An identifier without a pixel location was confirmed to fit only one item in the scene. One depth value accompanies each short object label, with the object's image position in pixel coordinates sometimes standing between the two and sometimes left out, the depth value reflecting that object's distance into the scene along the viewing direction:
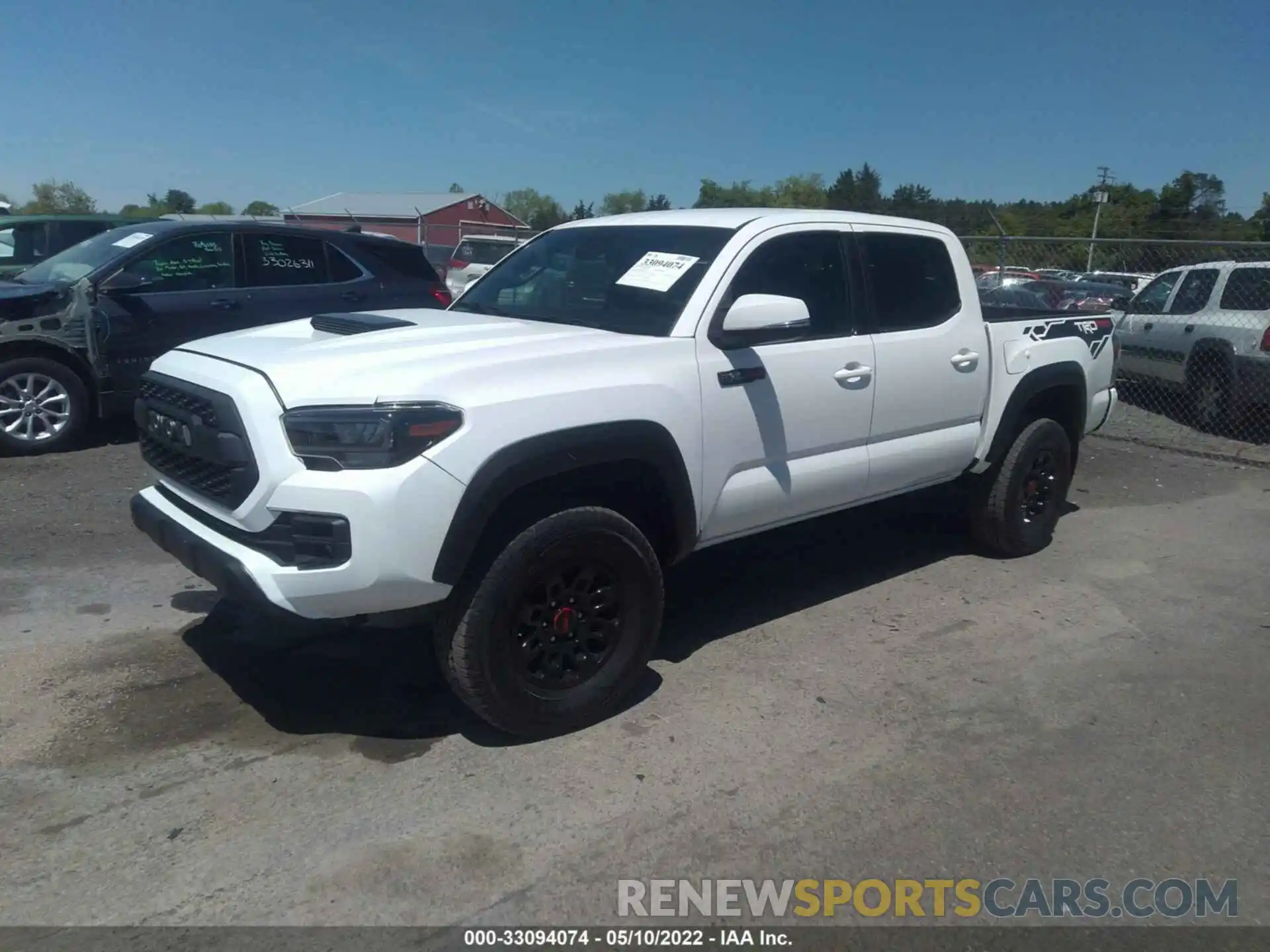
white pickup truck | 3.27
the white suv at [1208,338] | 9.49
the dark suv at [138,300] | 7.54
